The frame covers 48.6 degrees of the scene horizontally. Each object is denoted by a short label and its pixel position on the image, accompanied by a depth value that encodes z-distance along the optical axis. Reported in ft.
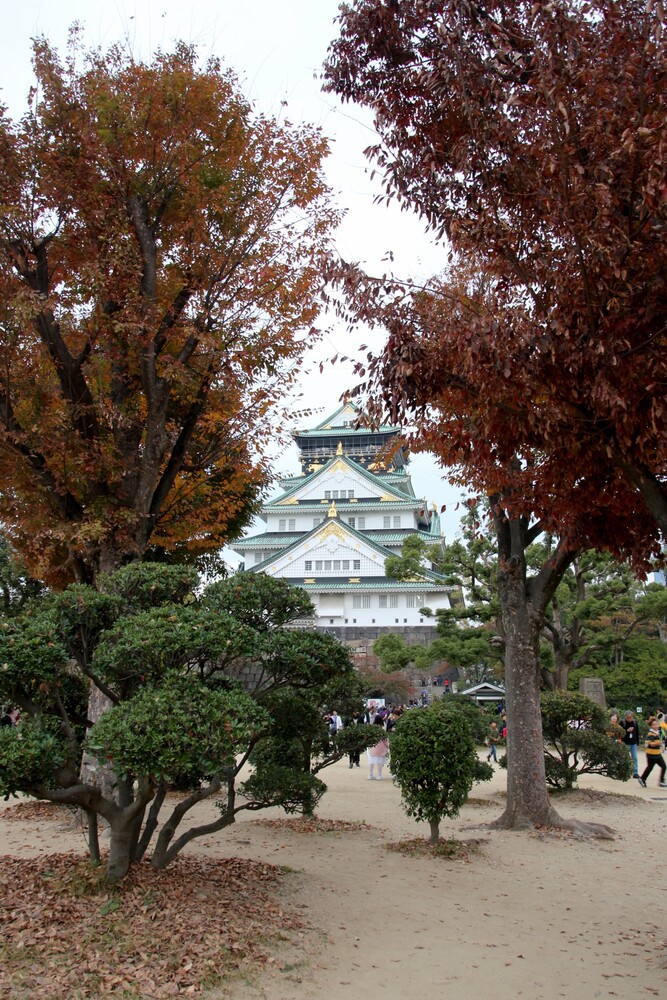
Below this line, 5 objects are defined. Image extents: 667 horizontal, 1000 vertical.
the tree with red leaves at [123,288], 25.82
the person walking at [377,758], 54.08
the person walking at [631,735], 50.17
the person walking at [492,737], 54.13
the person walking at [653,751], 47.88
